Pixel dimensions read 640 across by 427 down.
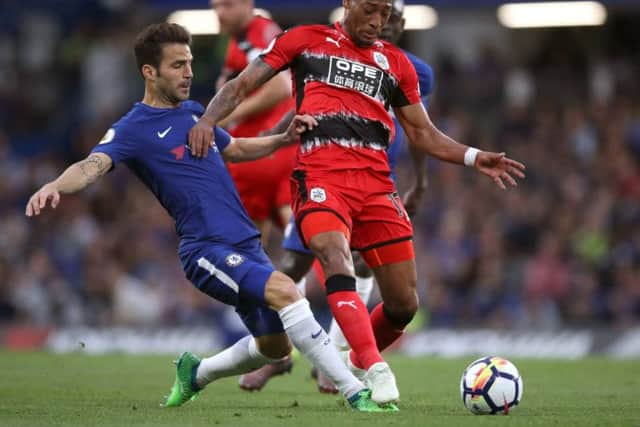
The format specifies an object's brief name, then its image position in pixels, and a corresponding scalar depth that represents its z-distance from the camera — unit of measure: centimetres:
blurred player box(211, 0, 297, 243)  2209
